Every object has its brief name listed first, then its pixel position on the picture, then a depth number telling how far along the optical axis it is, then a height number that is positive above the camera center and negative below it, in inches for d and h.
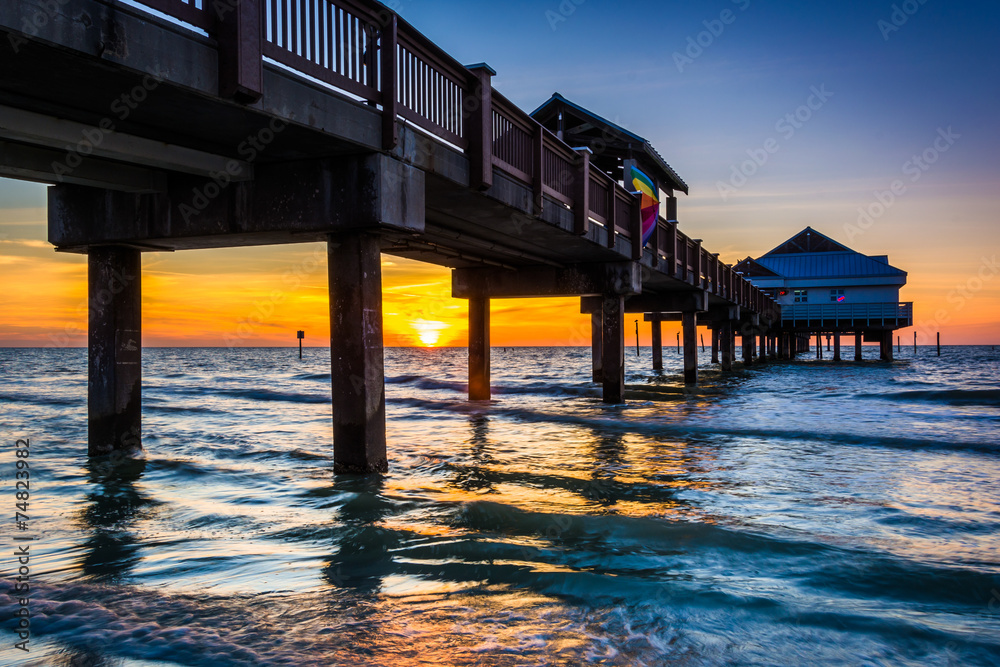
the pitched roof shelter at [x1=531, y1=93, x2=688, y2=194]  889.5 +285.2
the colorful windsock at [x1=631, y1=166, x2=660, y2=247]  718.5 +147.0
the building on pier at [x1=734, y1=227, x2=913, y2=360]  2287.2 +191.7
